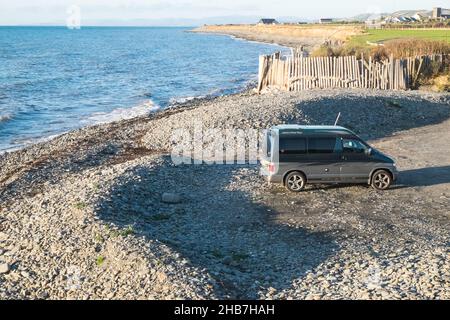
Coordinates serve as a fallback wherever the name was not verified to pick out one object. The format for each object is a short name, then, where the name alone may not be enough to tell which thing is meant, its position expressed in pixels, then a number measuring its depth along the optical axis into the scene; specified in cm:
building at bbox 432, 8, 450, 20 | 13398
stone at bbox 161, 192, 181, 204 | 1620
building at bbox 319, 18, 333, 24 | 19218
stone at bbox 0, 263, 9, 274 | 1211
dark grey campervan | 1662
